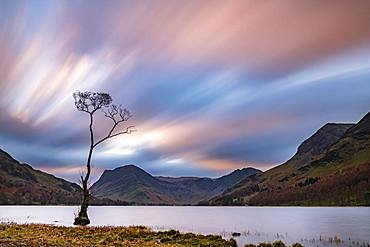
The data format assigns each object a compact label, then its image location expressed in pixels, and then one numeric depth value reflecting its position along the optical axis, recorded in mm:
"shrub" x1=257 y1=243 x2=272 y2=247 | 37934
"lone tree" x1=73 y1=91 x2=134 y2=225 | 62844
